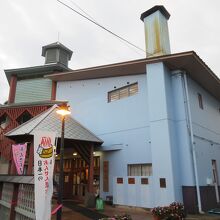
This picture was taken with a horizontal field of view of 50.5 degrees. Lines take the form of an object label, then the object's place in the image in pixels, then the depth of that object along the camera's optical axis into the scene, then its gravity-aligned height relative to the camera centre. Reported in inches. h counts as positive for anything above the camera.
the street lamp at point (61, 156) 247.1 +26.1
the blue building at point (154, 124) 416.8 +113.0
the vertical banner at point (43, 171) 208.2 +7.8
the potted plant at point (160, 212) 282.9 -40.1
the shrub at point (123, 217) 208.2 -33.2
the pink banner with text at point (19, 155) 417.4 +43.1
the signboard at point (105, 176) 518.4 +6.5
